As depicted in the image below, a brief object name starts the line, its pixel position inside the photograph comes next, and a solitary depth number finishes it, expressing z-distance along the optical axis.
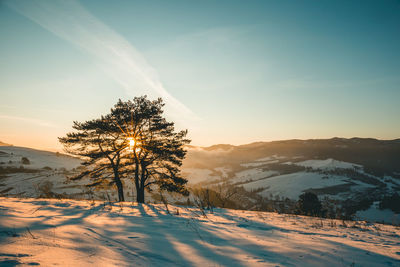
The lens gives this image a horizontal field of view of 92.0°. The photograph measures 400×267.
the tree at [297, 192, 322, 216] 25.05
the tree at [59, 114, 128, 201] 17.17
